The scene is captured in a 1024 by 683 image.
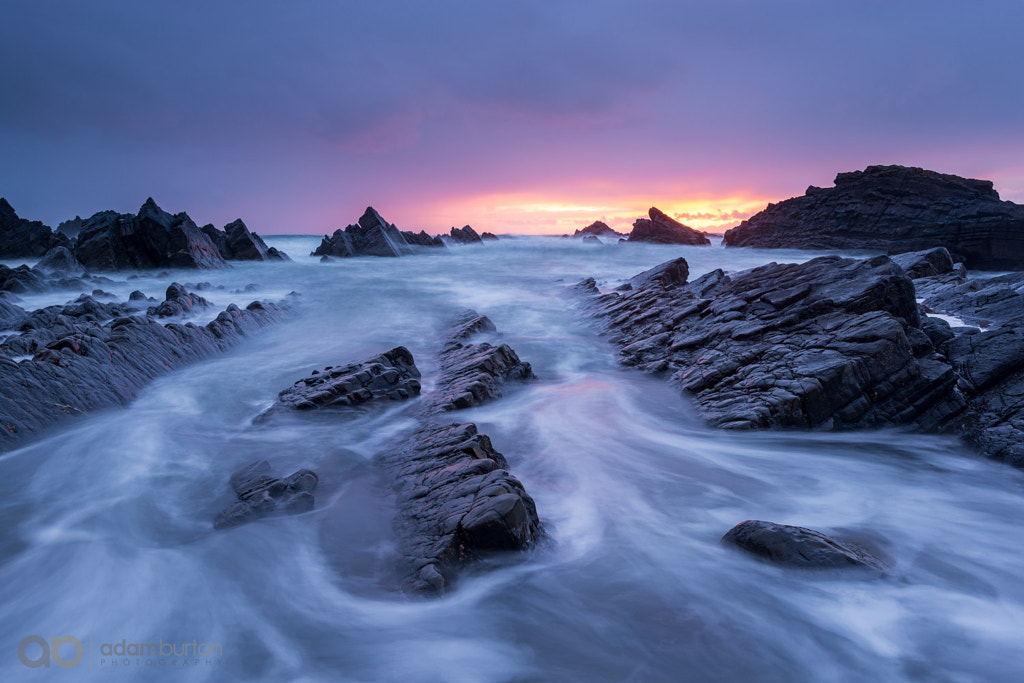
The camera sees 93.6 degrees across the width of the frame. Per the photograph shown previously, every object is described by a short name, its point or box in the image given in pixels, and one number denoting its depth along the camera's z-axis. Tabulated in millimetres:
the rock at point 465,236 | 65456
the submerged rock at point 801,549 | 4066
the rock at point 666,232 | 58750
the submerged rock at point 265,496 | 4809
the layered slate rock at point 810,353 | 6953
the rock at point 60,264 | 21562
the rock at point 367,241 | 39062
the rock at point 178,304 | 13555
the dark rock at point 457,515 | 4047
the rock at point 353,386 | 7699
